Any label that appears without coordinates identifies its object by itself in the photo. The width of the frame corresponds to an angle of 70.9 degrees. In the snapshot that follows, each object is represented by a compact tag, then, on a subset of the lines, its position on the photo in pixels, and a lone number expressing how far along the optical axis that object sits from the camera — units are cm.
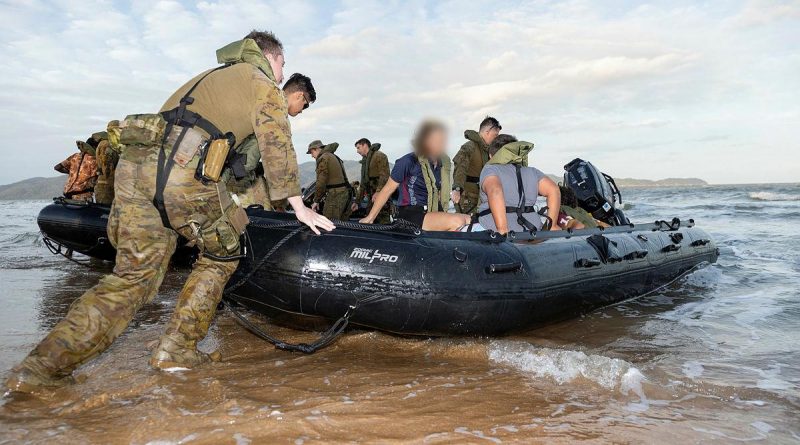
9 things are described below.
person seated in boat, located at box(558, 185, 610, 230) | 587
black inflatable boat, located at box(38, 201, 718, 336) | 349
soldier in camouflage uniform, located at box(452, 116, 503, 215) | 856
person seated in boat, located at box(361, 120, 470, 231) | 520
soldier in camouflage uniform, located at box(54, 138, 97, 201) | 855
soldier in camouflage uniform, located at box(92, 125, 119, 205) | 816
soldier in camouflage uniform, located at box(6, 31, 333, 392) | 280
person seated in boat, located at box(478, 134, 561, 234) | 466
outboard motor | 645
